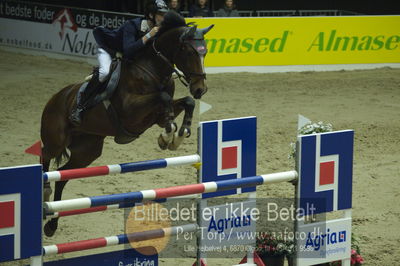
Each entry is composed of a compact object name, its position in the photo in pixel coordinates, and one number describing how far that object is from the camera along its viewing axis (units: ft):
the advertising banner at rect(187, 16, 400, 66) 97.92
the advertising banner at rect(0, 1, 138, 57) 104.12
